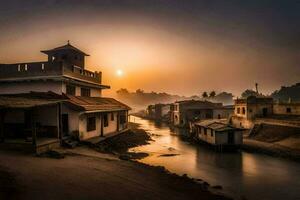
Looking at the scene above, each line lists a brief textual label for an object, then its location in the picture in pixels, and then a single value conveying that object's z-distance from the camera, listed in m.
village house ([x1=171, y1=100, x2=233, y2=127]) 64.56
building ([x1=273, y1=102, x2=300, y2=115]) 46.52
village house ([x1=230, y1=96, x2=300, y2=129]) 44.44
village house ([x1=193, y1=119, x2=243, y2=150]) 32.53
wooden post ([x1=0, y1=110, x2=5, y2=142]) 18.91
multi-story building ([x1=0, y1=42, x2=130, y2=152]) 21.12
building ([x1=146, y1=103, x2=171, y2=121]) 93.82
